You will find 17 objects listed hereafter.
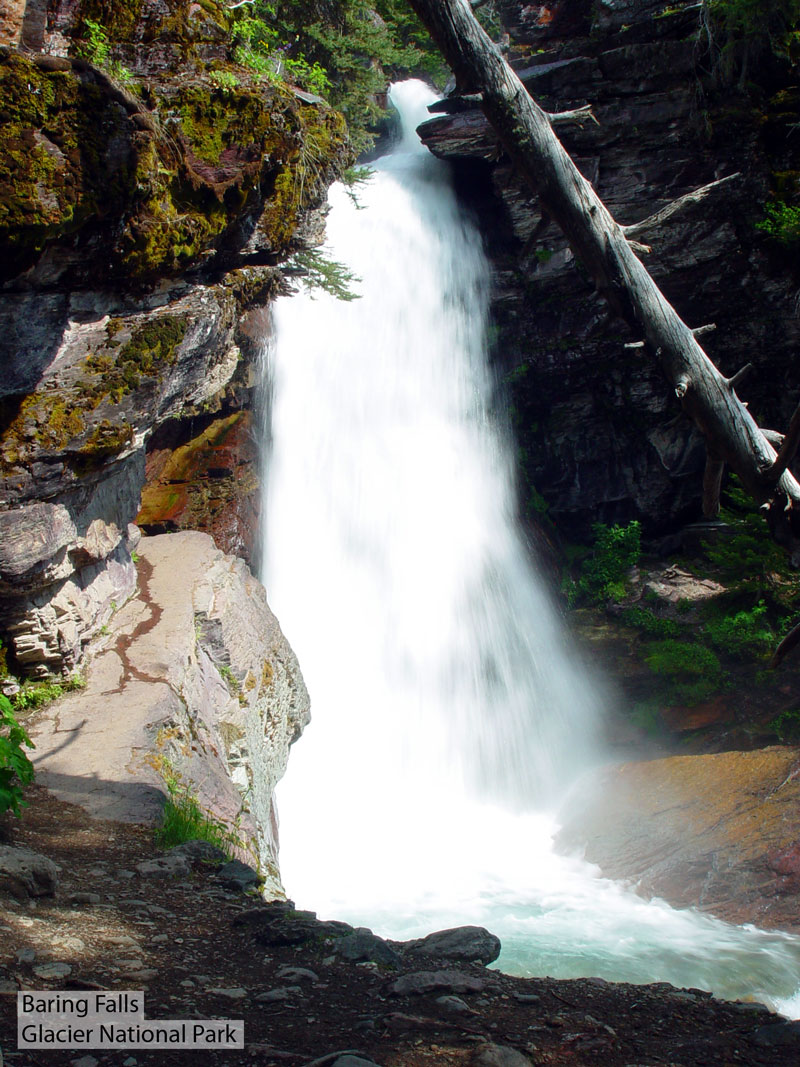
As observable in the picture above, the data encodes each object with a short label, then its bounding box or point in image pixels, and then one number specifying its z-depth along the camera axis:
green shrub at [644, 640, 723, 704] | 11.83
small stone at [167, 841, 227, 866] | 4.15
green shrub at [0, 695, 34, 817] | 3.38
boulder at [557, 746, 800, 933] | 8.05
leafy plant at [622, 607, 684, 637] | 12.93
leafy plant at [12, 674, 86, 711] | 6.20
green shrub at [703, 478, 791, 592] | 11.75
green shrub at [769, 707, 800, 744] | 10.58
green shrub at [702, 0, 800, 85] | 12.06
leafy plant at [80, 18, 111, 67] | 6.62
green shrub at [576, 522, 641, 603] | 14.30
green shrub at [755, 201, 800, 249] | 12.67
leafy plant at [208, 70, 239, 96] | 6.88
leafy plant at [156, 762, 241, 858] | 4.43
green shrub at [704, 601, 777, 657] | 11.65
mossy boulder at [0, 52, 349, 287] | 5.38
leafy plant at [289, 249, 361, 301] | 9.92
